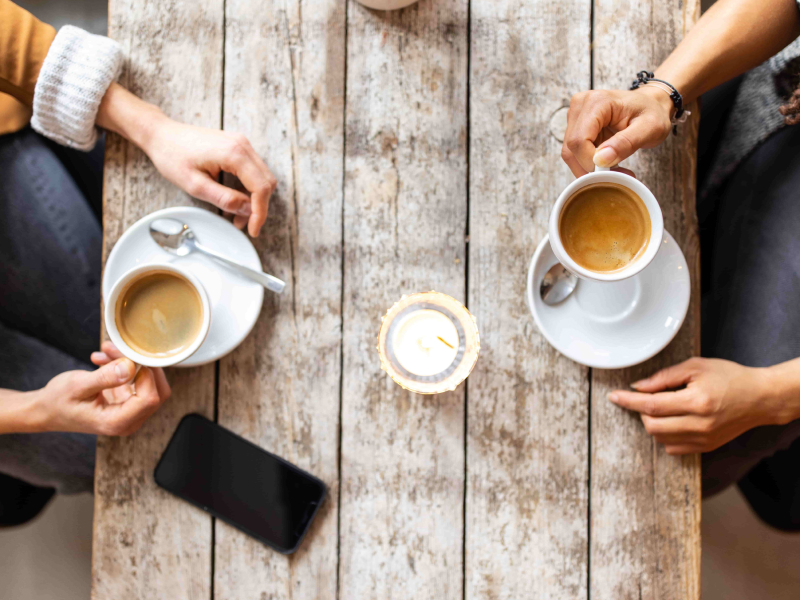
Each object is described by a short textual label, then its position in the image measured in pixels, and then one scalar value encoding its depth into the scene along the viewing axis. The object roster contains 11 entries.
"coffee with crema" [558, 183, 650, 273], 0.77
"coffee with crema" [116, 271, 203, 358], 0.83
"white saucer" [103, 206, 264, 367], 0.88
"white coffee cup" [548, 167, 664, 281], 0.71
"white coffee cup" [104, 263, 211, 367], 0.79
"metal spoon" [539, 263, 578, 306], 0.88
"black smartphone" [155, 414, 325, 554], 0.90
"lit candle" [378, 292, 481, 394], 0.86
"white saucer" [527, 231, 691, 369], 0.86
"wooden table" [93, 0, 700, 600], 0.91
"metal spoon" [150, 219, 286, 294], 0.88
